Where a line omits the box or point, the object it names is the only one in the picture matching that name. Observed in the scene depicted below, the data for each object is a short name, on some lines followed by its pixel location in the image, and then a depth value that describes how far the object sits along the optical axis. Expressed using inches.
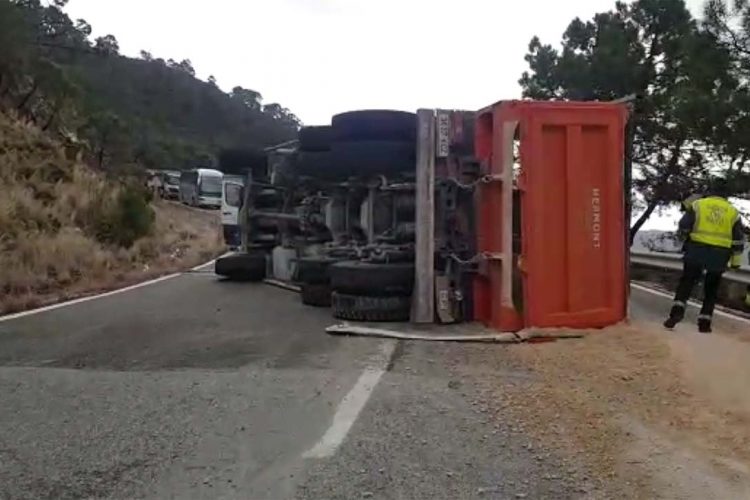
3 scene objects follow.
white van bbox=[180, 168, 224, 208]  1909.4
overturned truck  315.0
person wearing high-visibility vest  350.9
